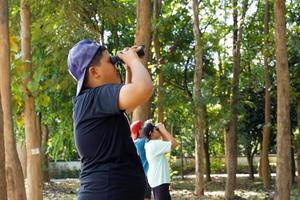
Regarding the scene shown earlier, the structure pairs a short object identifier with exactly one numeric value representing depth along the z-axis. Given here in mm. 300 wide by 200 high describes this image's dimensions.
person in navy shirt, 2439
